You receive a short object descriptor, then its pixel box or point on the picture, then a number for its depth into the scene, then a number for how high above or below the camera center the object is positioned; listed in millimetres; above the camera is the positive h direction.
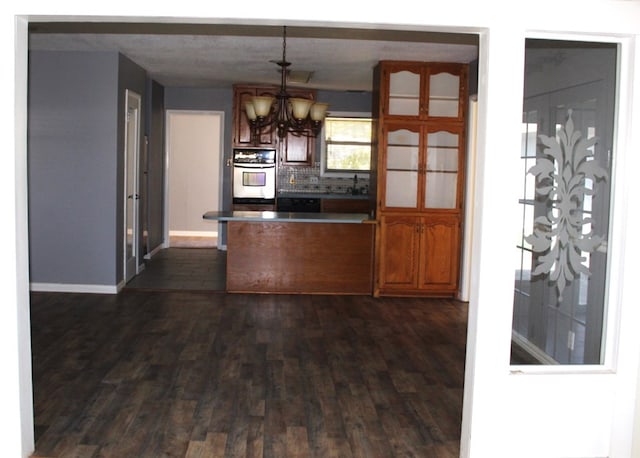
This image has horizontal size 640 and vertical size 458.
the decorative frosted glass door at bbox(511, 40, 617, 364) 3080 +4
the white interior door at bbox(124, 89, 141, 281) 7332 -172
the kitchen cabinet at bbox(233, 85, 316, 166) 9406 +507
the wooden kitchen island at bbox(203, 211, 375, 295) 7094 -839
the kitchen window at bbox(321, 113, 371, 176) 9859 +468
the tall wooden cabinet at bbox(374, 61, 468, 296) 6941 +28
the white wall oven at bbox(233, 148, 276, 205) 9633 -42
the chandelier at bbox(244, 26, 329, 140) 5566 +512
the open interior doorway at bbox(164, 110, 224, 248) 11305 +125
